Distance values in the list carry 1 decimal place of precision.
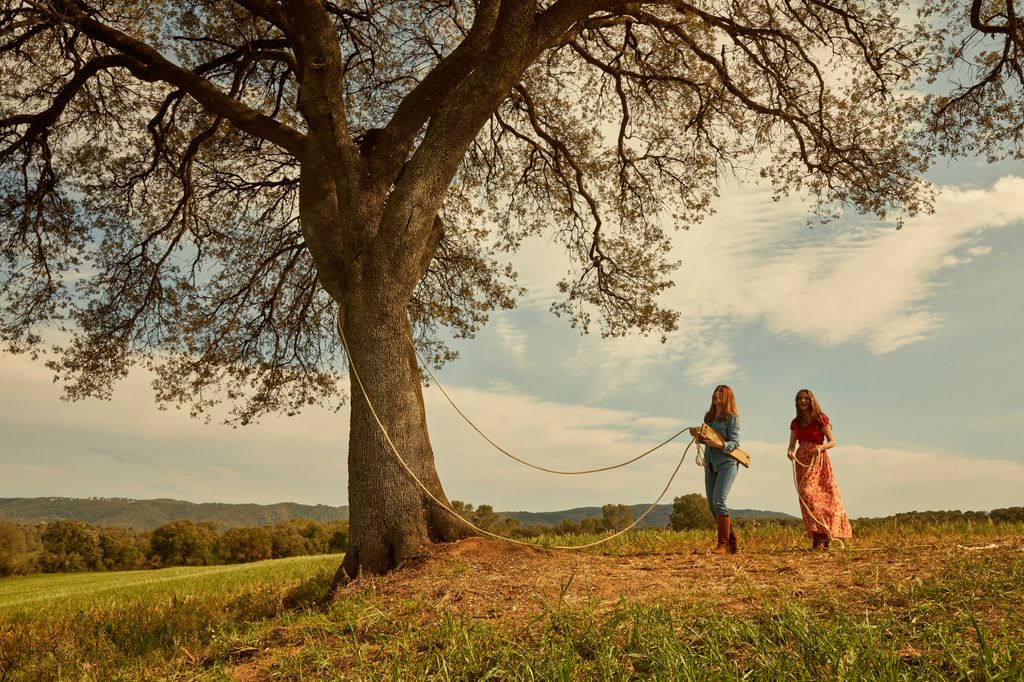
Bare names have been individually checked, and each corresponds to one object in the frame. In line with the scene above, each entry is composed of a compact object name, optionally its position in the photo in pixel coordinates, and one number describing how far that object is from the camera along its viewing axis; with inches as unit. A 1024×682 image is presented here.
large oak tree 308.2
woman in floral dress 338.6
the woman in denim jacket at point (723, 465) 327.6
